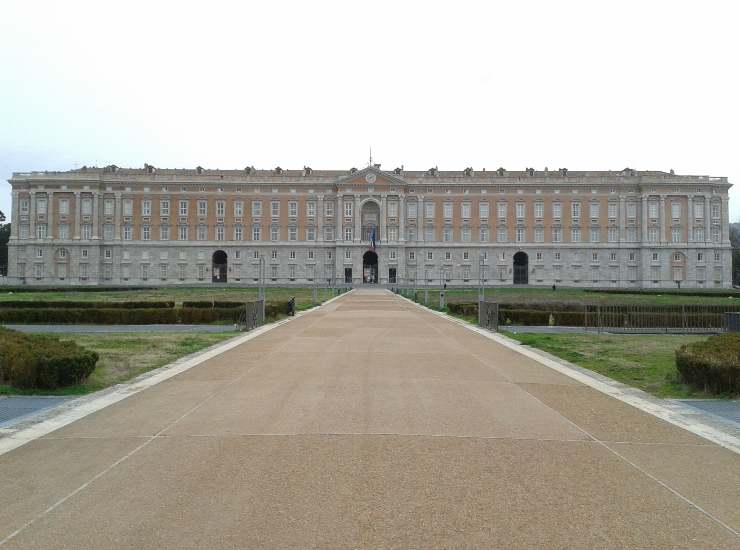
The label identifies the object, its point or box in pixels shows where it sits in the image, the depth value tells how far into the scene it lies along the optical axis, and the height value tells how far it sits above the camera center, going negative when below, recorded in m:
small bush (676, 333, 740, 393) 10.26 -1.38
